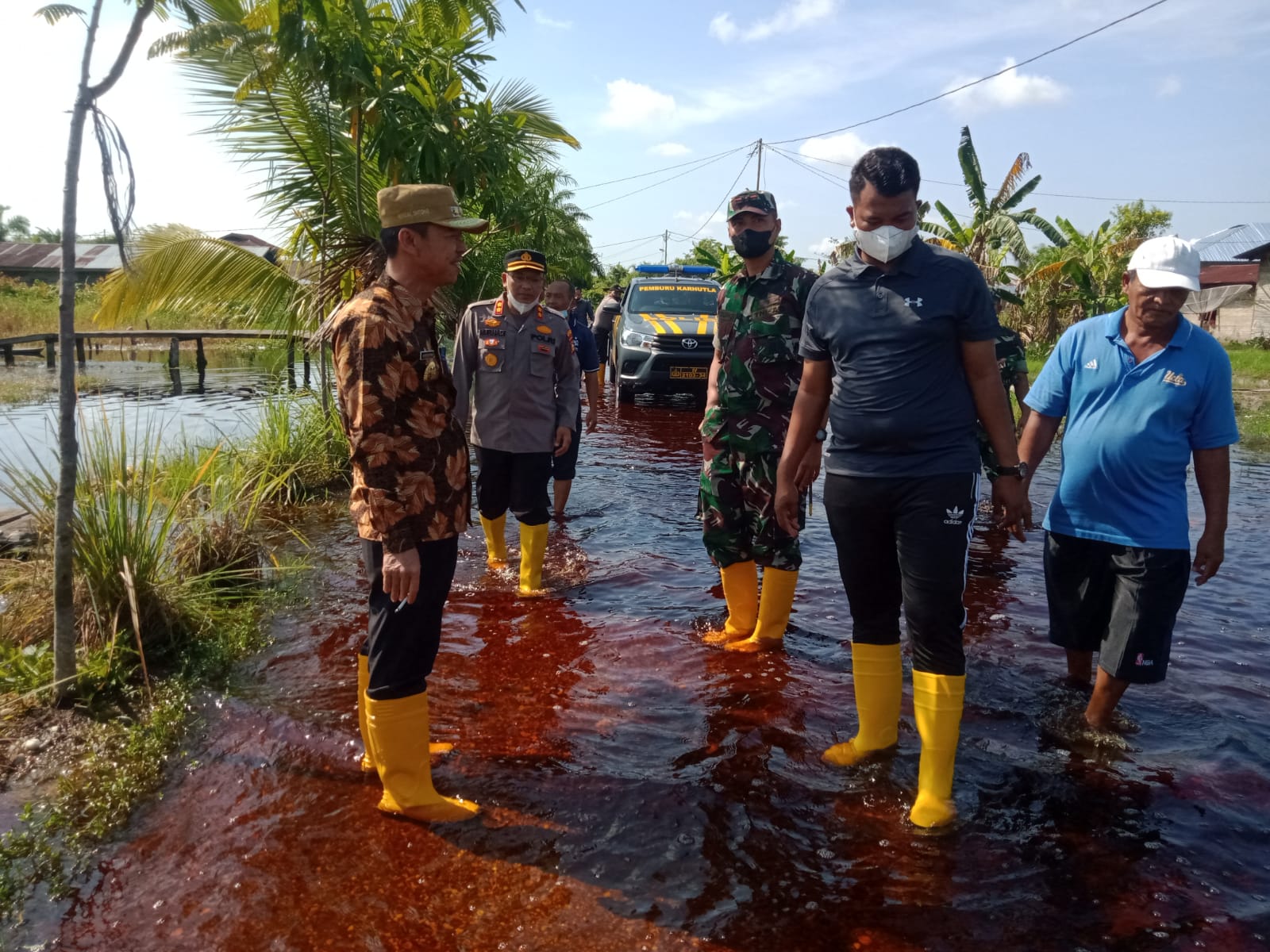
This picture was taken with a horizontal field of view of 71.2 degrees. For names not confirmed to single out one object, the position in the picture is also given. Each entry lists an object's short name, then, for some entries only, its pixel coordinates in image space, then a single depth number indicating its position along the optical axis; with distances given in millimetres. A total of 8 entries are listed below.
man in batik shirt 2713
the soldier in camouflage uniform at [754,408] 4199
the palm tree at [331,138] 6676
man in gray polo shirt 2834
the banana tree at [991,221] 18844
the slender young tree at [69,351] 3359
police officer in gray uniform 5195
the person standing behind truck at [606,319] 16188
